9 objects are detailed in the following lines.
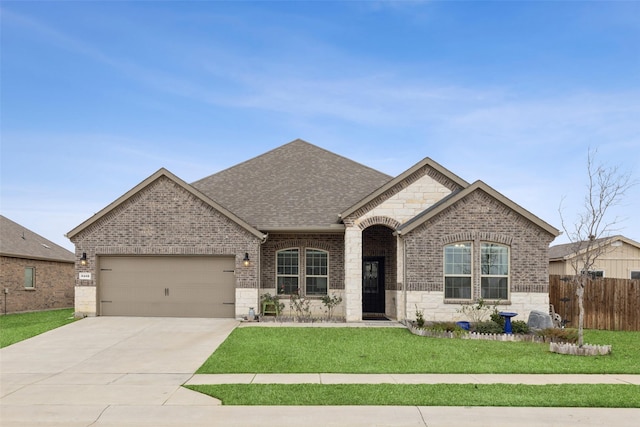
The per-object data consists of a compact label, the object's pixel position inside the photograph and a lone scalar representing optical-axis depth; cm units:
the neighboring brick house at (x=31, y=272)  2512
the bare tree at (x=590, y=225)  1358
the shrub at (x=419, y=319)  1622
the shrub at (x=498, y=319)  1631
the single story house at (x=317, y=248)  1788
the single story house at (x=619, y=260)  2628
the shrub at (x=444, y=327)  1551
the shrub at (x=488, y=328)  1580
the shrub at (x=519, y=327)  1558
